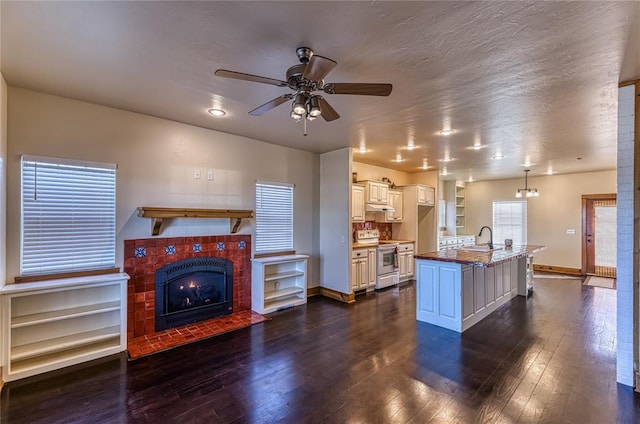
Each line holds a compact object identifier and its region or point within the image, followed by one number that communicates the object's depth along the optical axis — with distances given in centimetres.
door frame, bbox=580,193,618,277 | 747
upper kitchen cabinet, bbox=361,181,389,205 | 620
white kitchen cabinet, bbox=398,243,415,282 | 660
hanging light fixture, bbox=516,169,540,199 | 695
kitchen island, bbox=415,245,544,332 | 385
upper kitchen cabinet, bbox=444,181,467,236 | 933
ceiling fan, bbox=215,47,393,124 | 194
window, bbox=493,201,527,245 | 861
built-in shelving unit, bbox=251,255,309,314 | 456
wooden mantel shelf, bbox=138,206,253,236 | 347
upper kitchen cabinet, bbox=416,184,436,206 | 712
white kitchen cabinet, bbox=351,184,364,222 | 581
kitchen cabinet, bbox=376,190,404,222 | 690
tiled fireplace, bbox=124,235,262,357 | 355
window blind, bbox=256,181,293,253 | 484
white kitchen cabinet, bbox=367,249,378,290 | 586
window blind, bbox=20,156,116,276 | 297
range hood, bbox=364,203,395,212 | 618
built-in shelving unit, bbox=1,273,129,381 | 273
